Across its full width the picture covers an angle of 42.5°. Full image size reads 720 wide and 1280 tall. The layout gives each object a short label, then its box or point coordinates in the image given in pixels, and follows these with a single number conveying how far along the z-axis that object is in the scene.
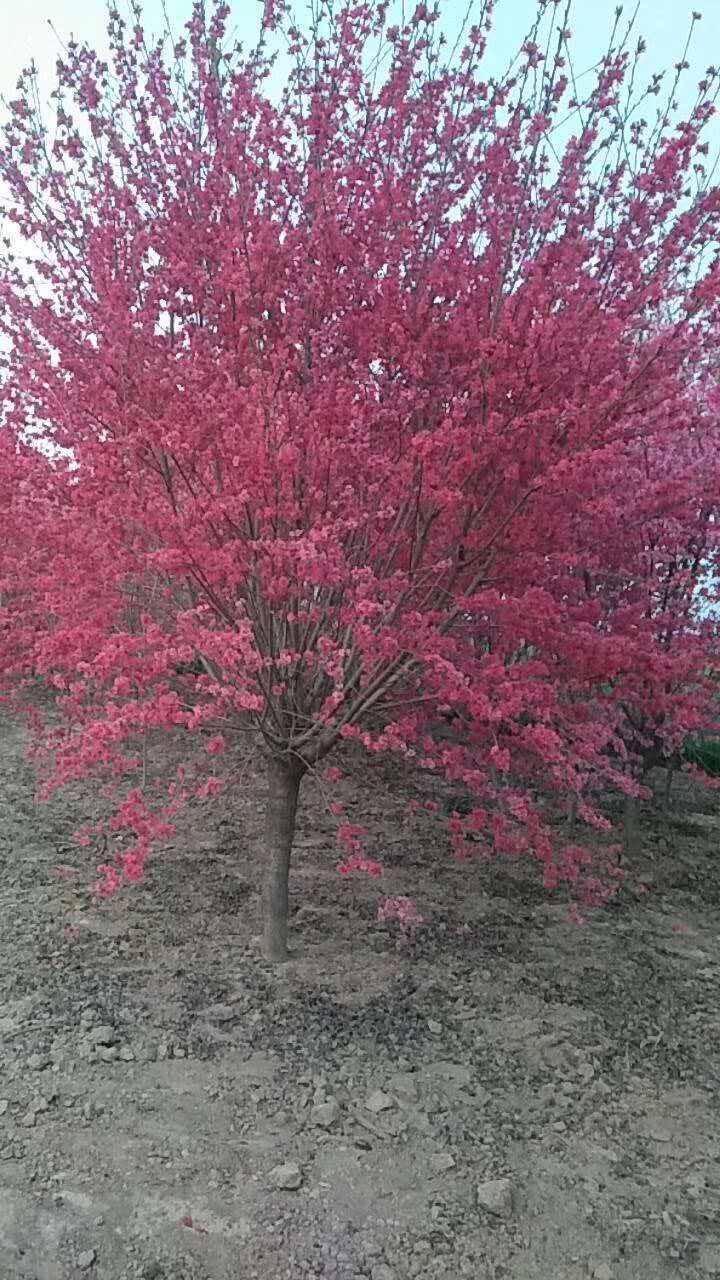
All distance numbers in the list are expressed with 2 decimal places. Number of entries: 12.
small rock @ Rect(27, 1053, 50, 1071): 3.30
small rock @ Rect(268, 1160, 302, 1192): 2.75
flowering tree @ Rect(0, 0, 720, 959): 3.35
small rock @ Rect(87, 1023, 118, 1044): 3.52
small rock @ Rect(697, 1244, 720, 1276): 2.54
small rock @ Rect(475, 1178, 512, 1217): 2.71
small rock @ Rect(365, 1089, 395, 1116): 3.22
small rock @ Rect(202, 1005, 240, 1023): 3.77
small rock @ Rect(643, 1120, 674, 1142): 3.19
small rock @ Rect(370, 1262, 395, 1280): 2.43
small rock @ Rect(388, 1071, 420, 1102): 3.32
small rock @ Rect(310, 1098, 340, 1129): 3.12
